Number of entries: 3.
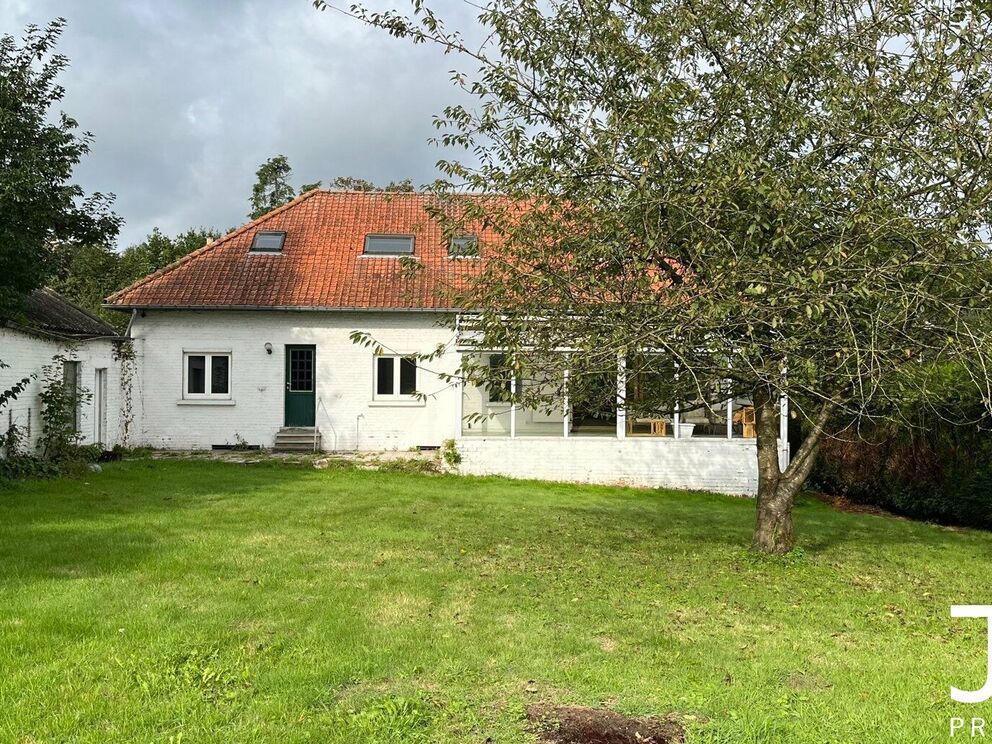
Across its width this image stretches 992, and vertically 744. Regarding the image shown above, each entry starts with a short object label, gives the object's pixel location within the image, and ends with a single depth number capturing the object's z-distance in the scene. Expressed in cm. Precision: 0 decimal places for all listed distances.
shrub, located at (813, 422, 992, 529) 1330
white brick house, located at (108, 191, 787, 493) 1861
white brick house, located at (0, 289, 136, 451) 1377
